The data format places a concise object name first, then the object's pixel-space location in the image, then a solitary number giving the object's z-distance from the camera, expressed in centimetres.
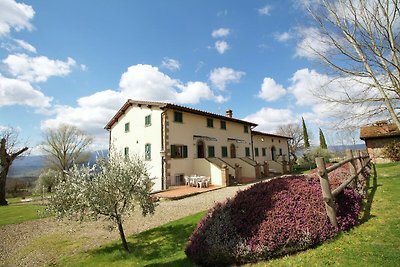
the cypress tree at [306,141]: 4391
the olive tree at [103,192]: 605
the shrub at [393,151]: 1966
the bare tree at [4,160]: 1973
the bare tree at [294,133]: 5017
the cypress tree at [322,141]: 4356
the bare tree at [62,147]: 3656
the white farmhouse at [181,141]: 1733
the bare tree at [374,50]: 566
